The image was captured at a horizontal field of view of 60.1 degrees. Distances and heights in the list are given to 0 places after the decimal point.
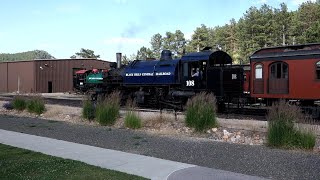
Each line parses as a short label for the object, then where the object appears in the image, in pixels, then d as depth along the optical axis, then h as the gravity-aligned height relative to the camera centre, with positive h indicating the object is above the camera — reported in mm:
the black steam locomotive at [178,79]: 13785 +521
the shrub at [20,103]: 15587 -844
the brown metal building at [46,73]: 37632 +2149
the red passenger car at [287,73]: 11435 +679
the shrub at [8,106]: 16500 -1074
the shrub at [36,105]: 14632 -895
